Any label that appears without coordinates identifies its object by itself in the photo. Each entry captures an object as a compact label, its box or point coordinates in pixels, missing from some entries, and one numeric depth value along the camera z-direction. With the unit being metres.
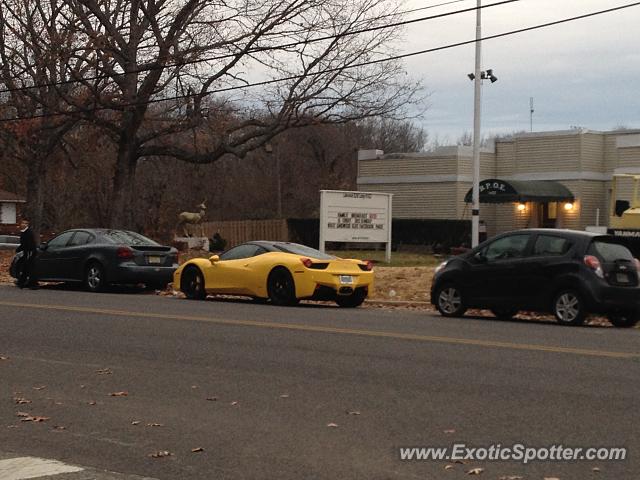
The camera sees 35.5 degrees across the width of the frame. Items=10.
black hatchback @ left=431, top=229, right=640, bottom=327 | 15.55
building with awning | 41.66
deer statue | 41.84
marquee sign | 29.63
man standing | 23.47
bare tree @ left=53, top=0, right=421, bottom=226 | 32.91
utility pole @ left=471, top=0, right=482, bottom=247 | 32.84
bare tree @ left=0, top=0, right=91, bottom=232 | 33.38
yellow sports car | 18.66
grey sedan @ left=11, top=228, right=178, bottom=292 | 22.41
